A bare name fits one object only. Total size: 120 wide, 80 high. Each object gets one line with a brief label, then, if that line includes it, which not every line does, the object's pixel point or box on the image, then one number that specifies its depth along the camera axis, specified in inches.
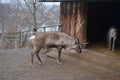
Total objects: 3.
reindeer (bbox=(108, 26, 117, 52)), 278.5
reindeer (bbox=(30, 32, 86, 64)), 217.2
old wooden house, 275.6
